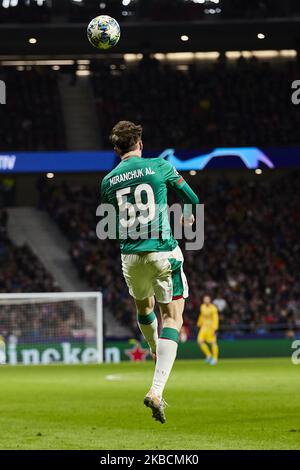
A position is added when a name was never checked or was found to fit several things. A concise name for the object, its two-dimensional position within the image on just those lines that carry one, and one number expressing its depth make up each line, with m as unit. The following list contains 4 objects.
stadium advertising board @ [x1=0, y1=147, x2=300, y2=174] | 30.34
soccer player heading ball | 7.71
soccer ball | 12.10
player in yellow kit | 24.03
